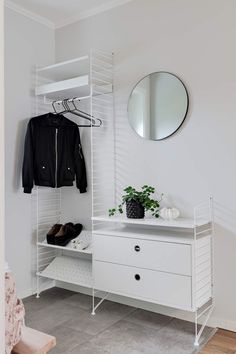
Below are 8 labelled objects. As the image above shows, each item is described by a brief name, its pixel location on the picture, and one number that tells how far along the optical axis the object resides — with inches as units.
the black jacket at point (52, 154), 124.7
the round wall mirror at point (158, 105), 109.0
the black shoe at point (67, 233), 126.6
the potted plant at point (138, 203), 107.1
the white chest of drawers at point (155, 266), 93.0
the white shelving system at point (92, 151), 123.6
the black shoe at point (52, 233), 128.1
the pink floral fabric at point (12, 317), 52.4
